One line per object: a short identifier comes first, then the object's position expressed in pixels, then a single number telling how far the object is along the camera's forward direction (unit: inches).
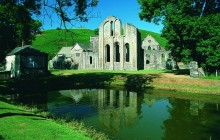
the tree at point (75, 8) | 528.7
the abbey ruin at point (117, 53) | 1655.3
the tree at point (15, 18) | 592.8
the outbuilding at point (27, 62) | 1129.6
